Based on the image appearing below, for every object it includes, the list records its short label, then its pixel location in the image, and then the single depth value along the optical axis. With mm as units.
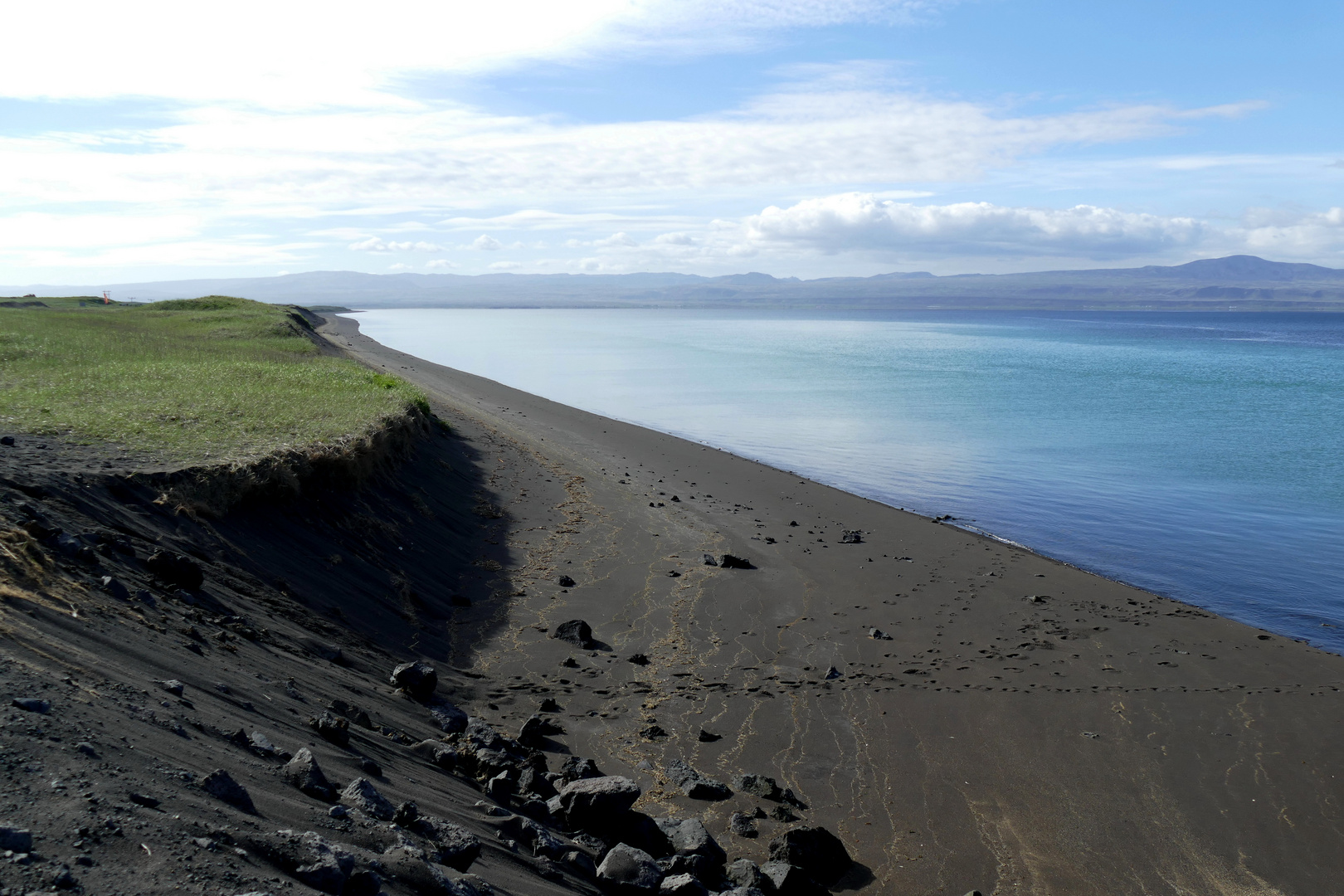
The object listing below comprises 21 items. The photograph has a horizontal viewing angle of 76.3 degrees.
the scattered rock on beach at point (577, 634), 10398
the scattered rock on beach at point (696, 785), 7250
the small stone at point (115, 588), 6629
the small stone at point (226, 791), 4188
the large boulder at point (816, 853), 6250
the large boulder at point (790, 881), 5871
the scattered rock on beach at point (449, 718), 7574
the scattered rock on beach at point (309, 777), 4816
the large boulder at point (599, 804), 6133
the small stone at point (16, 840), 3186
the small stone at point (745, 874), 5859
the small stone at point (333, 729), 5926
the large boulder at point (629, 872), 5438
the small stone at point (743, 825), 6734
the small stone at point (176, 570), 7574
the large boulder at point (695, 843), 5953
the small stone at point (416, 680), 8172
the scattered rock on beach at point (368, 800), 4844
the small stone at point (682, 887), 5359
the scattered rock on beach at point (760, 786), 7344
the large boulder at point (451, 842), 4754
